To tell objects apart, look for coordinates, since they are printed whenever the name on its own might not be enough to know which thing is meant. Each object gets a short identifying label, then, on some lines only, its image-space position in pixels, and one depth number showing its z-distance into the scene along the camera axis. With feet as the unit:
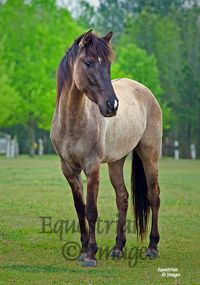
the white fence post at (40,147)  178.30
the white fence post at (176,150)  168.04
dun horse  29.17
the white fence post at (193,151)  167.32
